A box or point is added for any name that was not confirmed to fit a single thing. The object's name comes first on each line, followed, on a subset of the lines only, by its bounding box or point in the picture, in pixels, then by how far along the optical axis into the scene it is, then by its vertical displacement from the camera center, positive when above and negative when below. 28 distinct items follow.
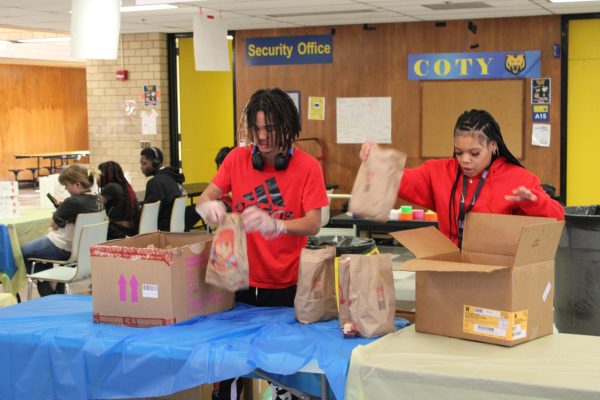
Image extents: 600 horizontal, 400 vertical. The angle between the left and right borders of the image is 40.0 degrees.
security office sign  9.66 +1.03
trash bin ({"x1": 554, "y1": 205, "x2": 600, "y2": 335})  3.94 -0.70
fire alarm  10.48 +0.80
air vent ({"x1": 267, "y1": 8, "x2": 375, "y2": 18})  8.15 +1.24
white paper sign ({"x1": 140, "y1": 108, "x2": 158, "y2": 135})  10.51 +0.20
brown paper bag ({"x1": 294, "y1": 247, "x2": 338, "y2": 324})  2.97 -0.55
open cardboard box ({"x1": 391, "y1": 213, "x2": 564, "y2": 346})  2.64 -0.47
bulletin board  8.84 +0.30
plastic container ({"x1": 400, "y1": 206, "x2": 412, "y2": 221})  7.15 -0.68
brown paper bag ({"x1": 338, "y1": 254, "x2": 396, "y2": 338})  2.81 -0.54
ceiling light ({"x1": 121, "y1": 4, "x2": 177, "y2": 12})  7.87 +1.25
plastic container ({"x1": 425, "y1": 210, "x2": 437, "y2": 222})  7.05 -0.71
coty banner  8.77 +0.75
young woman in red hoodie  2.87 -0.16
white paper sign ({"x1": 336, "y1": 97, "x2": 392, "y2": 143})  9.42 +0.19
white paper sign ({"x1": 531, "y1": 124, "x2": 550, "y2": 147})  8.74 -0.02
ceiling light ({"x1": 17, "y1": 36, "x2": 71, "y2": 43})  12.13 +1.51
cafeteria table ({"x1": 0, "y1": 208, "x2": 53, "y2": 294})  6.37 -0.82
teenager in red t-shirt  3.18 -0.21
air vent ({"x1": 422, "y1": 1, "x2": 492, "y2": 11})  7.66 +1.22
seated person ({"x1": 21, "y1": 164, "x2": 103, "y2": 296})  6.35 -0.64
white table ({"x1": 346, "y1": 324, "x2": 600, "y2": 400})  2.39 -0.71
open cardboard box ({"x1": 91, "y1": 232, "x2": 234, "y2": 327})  3.03 -0.55
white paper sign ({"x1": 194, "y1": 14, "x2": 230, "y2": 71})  7.37 +0.84
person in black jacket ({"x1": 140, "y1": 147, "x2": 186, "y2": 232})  7.52 -0.49
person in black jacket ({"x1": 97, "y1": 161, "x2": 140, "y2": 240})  7.00 -0.53
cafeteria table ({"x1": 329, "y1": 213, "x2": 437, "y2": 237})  6.98 -0.76
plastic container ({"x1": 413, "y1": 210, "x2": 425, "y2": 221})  7.17 -0.70
